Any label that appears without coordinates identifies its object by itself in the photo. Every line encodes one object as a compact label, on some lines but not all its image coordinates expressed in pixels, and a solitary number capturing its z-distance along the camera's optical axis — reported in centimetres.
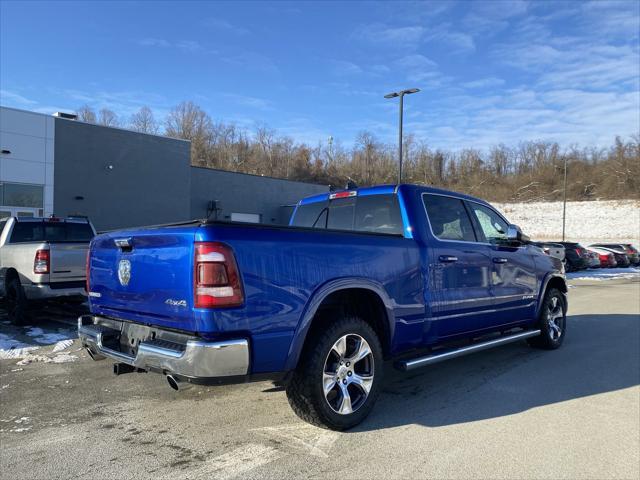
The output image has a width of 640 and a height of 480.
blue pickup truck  319
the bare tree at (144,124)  6525
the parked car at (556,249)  2521
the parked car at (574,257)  2644
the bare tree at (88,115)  6252
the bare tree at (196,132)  6938
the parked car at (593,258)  2815
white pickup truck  755
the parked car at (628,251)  3375
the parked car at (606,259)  3101
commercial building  1920
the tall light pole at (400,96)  2062
